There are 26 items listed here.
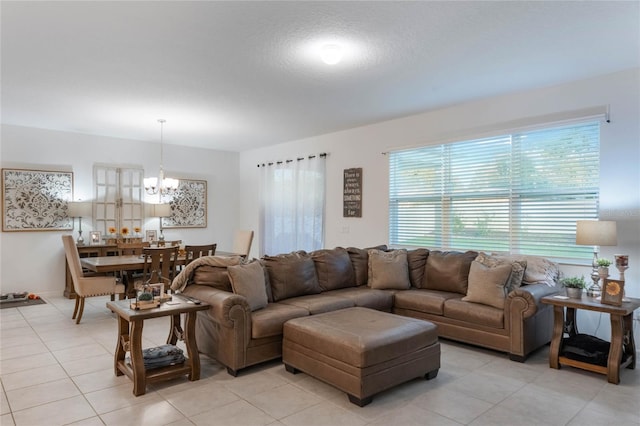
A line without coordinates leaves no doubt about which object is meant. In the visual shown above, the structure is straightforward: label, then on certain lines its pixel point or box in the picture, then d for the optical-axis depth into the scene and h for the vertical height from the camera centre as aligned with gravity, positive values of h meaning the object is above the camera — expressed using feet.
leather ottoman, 8.68 -3.21
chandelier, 19.49 +1.45
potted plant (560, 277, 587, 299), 11.12 -2.05
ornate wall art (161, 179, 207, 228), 24.27 +0.47
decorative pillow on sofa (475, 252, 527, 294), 12.25 -1.79
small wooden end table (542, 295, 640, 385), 9.97 -3.24
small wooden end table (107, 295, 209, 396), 9.20 -3.21
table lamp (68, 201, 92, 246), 19.84 +0.12
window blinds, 12.92 +0.79
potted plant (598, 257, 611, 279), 10.94 -1.49
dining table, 15.31 -2.04
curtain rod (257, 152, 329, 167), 21.04 +3.04
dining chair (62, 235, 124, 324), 15.34 -2.76
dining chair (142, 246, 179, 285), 15.25 -1.86
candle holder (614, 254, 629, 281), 10.83 -1.35
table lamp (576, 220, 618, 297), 10.77 -0.62
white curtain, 21.21 +0.42
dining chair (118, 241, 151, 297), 16.65 -2.13
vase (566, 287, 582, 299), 11.11 -2.22
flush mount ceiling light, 10.10 +4.09
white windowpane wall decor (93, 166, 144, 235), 21.62 +0.83
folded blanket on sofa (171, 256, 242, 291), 12.04 -1.56
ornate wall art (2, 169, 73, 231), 19.24 +0.65
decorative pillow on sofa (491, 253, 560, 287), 12.57 -1.84
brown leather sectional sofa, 10.61 -2.63
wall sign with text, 19.30 +0.96
